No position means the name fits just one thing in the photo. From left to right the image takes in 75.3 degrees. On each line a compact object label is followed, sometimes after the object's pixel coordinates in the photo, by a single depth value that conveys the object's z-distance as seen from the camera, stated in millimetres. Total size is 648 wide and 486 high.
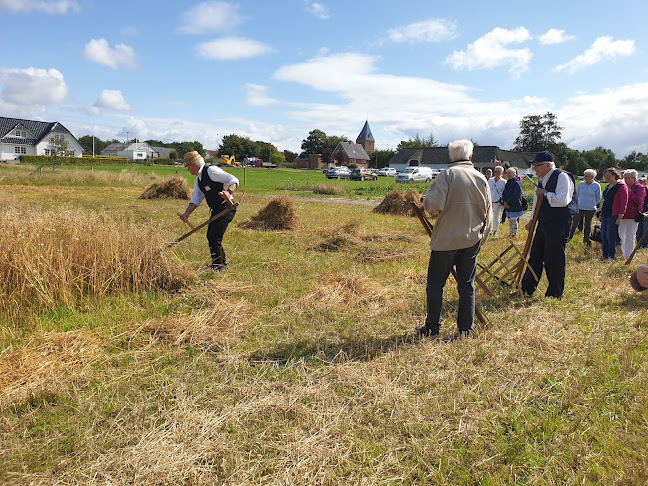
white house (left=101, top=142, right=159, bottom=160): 114875
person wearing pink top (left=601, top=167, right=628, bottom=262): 8344
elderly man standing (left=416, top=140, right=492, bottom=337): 4047
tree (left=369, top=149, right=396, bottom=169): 97812
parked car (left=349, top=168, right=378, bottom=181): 48750
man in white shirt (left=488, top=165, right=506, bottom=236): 10844
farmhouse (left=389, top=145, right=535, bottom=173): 73750
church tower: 126438
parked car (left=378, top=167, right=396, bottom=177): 62906
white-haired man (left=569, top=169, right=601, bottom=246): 9588
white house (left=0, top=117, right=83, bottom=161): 73500
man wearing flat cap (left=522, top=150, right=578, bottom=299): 5395
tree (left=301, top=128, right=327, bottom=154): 113531
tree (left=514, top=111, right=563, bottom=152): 95750
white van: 43719
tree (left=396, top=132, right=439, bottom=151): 103375
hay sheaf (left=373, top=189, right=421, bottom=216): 16172
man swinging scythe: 6426
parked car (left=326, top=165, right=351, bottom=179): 50138
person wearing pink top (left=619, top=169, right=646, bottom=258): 8422
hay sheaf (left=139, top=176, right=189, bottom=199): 20266
